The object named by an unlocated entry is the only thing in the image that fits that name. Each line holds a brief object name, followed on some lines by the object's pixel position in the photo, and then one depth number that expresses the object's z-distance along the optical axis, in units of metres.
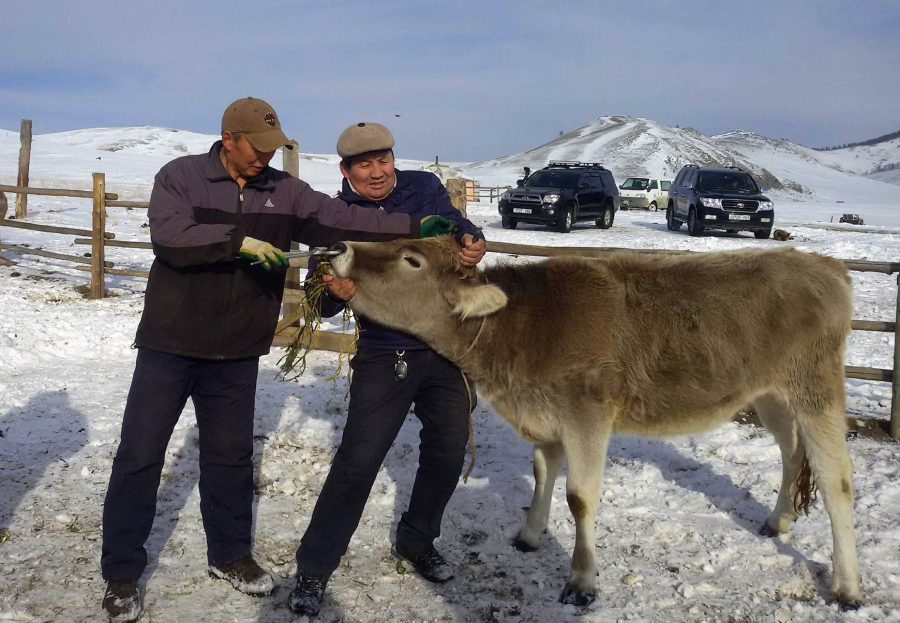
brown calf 3.75
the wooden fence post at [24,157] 17.34
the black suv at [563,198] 19.52
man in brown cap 3.31
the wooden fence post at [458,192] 8.01
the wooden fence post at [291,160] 8.85
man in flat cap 3.56
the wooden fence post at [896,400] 5.86
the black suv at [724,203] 18.67
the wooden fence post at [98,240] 10.46
